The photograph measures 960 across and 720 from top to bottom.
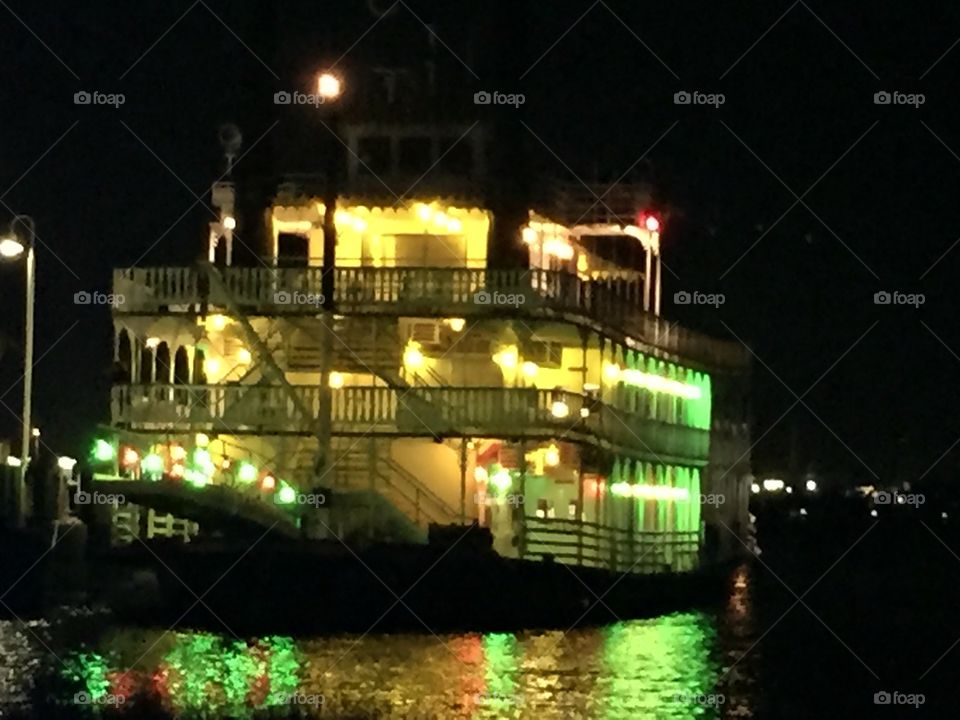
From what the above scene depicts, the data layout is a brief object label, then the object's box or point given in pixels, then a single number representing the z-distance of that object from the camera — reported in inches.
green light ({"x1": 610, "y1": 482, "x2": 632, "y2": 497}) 1660.9
